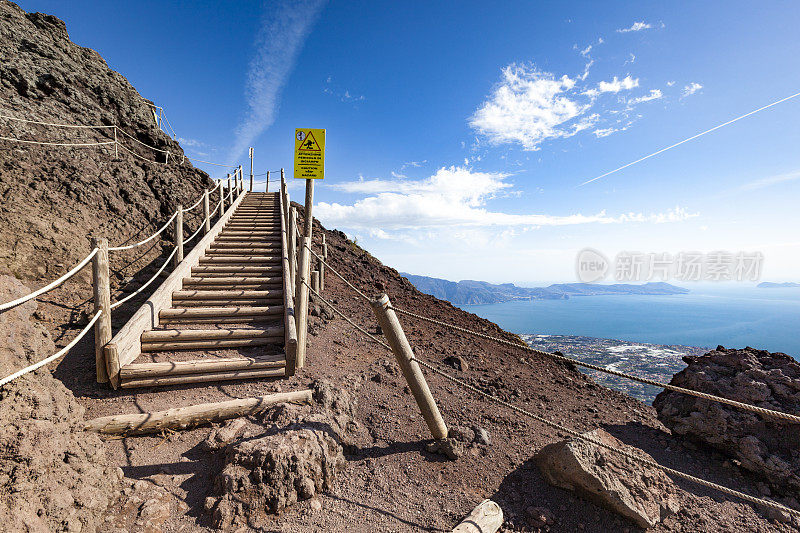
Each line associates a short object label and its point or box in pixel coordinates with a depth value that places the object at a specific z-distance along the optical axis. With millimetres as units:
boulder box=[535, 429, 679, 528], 2773
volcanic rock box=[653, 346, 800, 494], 3803
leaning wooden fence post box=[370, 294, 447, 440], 3158
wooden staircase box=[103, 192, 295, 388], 4012
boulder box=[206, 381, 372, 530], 2391
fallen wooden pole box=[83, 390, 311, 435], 3016
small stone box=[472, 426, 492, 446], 3590
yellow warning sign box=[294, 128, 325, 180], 5117
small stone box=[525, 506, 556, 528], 2695
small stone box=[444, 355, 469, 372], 6055
